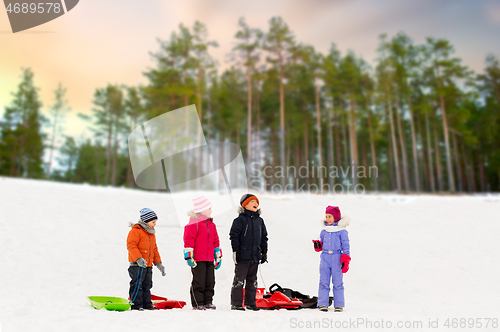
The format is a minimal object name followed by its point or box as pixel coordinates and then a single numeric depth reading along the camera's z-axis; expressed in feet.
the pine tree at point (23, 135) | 103.45
